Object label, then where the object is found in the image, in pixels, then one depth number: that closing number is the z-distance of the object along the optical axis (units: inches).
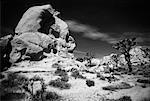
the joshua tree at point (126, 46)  1253.7
